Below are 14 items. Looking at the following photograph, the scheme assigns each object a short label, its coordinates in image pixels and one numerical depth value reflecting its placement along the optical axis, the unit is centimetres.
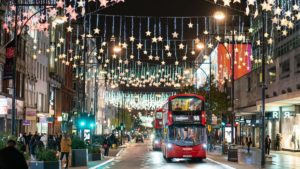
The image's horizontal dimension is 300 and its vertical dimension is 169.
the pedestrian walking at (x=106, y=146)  4598
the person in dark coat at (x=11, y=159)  1262
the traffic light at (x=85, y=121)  4028
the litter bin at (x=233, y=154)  3946
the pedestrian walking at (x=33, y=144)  4001
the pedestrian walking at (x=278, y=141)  6076
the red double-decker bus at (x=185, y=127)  3844
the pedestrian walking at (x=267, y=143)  4688
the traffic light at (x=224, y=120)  5528
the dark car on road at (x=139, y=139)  10681
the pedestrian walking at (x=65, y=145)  3006
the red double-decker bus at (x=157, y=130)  5909
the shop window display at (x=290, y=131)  5819
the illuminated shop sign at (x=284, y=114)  5949
